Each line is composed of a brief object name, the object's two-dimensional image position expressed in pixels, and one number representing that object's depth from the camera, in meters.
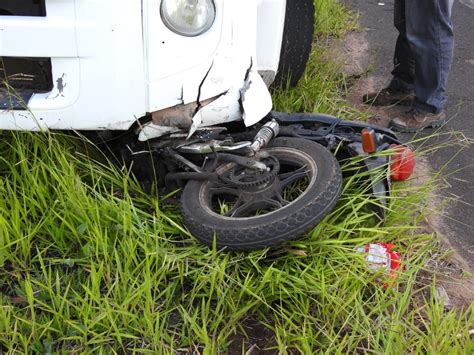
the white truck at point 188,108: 1.91
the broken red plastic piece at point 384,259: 2.00
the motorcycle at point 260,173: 1.94
